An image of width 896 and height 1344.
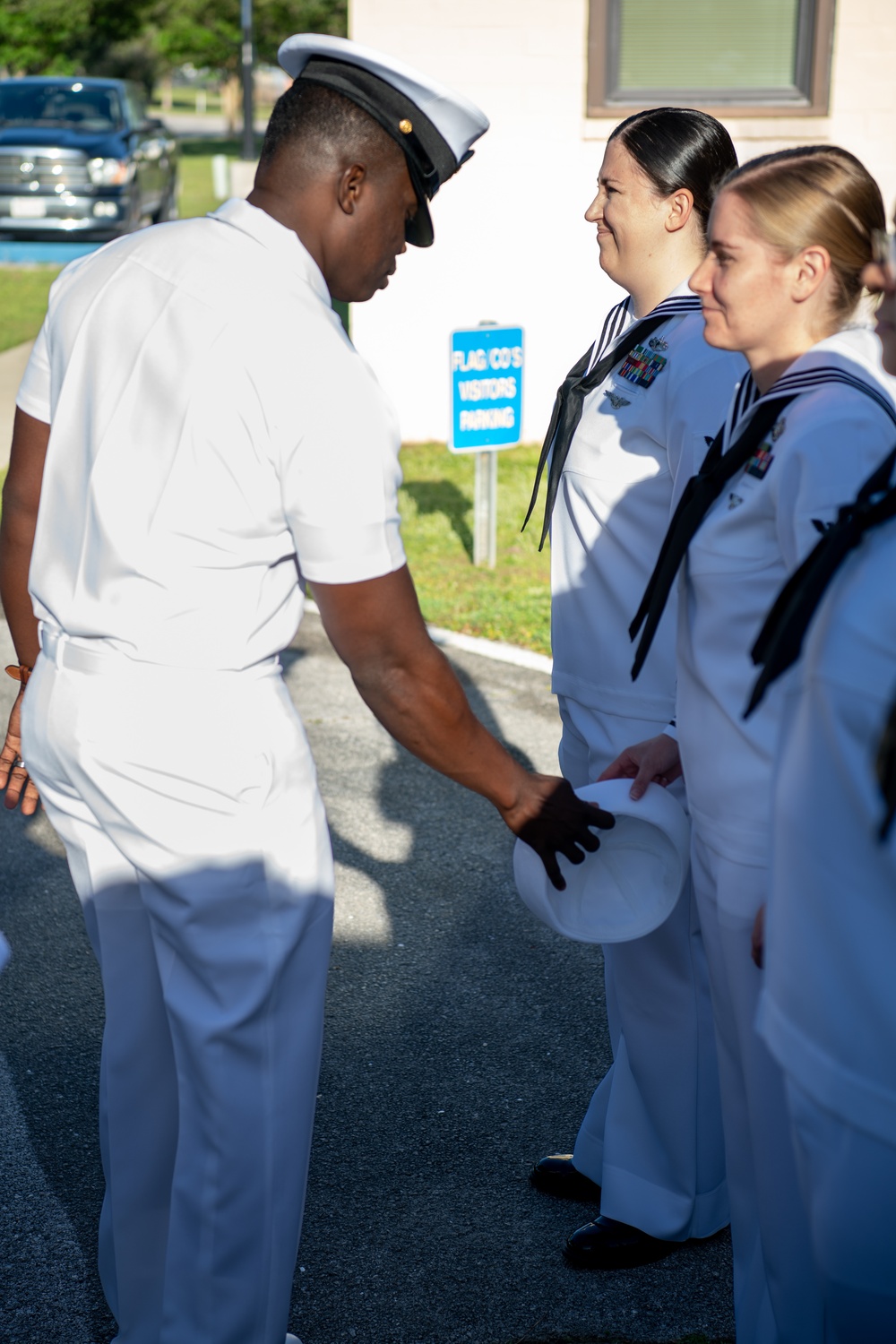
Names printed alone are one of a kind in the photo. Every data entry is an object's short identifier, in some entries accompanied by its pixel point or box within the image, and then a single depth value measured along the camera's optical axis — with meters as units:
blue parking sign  7.29
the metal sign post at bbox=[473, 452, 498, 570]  7.58
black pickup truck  18.48
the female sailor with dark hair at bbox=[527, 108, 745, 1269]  2.76
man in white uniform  2.04
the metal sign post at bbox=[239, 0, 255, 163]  29.72
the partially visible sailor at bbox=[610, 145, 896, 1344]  1.90
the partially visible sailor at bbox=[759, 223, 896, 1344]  1.43
